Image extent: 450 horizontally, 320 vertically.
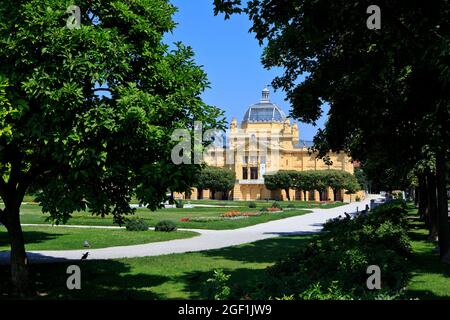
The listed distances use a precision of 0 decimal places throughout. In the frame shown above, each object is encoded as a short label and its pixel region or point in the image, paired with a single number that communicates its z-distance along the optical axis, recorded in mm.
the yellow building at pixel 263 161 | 102188
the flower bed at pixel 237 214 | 43212
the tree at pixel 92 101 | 9172
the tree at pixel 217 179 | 92875
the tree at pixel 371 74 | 9102
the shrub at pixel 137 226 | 28797
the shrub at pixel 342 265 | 6361
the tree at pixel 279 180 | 92875
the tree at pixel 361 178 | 124962
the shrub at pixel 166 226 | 28203
